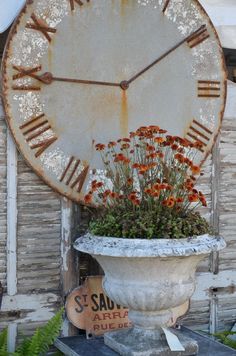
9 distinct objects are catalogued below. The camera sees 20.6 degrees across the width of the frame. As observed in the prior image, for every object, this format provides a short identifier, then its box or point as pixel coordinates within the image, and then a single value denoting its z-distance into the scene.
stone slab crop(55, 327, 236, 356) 3.79
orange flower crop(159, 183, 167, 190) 3.42
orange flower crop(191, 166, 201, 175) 3.50
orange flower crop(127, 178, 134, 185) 3.61
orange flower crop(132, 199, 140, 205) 3.48
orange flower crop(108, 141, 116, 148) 3.88
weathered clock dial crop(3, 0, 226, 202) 3.93
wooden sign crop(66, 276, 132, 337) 4.11
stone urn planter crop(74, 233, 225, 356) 3.37
